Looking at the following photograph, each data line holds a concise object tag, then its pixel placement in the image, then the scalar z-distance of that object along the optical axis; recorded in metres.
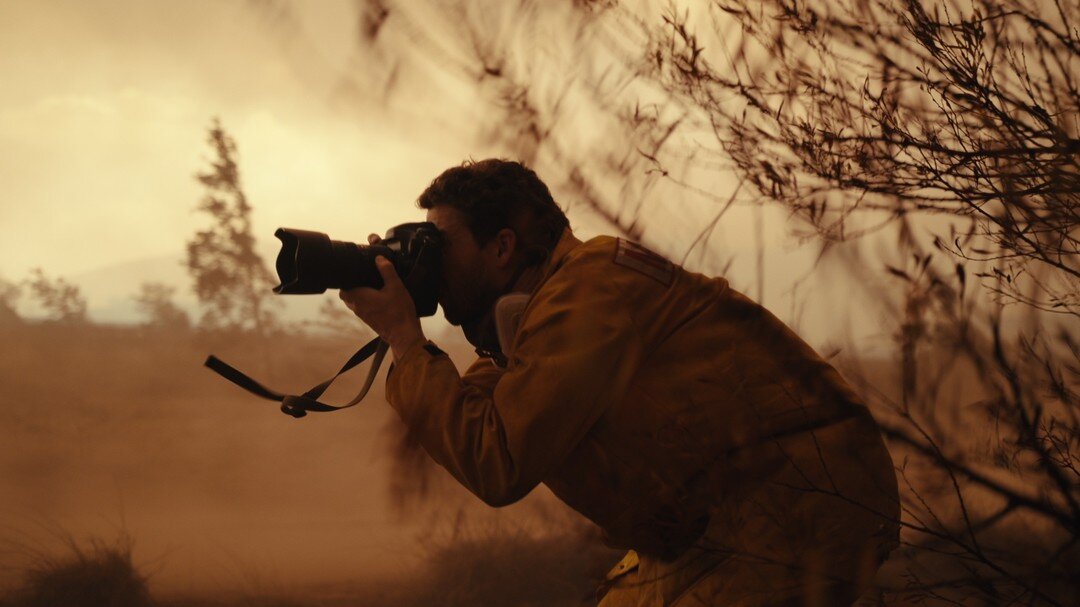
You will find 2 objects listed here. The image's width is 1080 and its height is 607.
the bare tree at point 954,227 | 3.55
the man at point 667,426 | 3.64
